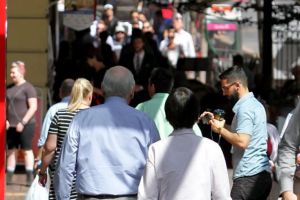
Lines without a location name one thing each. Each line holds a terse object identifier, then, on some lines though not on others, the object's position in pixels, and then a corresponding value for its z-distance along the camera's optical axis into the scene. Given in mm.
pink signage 46561
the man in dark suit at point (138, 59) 27181
